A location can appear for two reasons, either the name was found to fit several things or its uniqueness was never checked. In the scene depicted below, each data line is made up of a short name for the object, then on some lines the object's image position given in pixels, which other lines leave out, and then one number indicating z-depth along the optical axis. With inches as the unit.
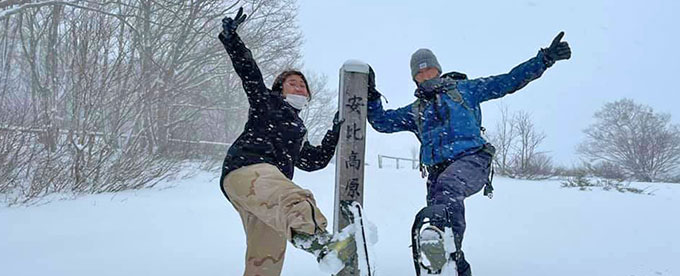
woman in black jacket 68.1
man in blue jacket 92.4
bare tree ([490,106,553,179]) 444.1
